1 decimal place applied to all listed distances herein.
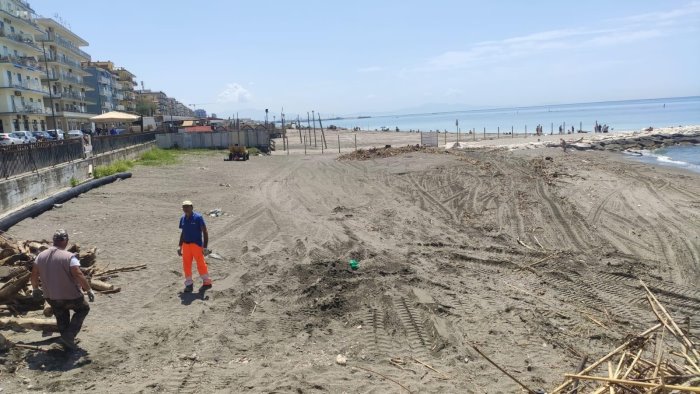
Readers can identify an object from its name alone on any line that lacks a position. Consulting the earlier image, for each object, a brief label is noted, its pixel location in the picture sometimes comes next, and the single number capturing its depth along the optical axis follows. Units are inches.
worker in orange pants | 342.6
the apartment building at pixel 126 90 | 4340.8
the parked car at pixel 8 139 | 1296.8
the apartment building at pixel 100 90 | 3548.2
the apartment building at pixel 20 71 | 2144.4
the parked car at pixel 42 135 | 1556.8
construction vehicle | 1407.5
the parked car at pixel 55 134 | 1680.2
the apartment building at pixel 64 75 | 2783.0
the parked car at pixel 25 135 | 1453.7
